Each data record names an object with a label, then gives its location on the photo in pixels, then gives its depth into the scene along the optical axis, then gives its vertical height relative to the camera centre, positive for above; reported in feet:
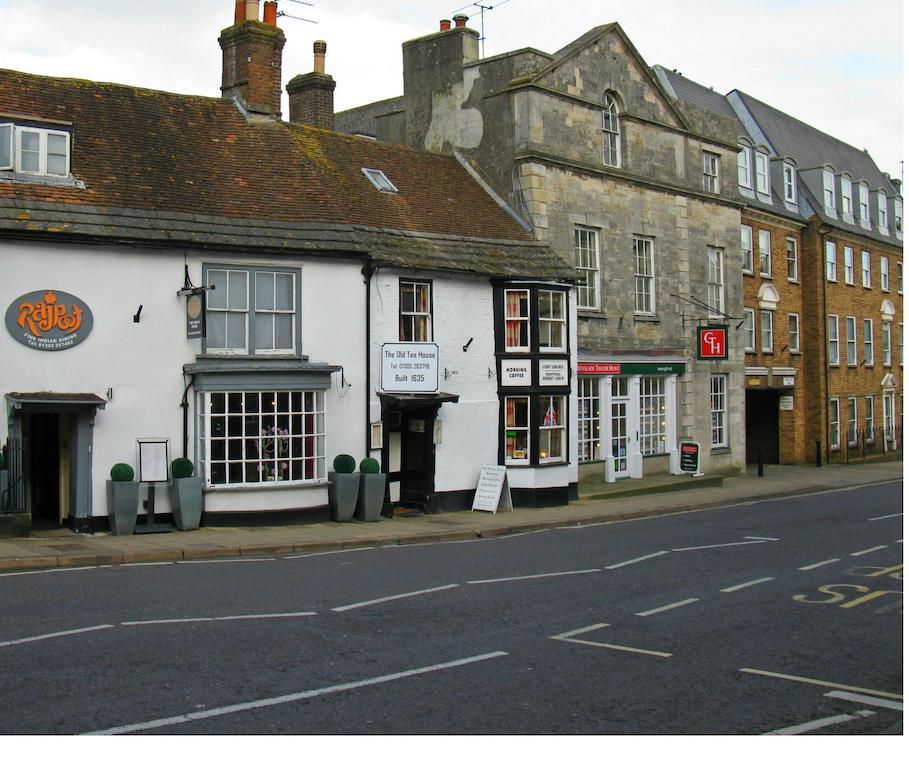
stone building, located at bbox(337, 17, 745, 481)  86.89 +19.94
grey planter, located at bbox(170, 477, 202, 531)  60.39 -4.50
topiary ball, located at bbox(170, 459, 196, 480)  60.90 -2.63
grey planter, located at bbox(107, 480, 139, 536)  58.80 -4.60
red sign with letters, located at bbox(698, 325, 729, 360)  97.66 +7.20
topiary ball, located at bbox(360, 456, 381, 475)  67.36 -2.86
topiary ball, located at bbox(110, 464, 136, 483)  59.00 -2.74
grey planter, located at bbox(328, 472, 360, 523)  65.98 -4.51
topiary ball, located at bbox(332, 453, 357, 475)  66.80 -2.64
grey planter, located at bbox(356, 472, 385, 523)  66.90 -4.80
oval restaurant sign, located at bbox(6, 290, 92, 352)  57.93 +5.84
